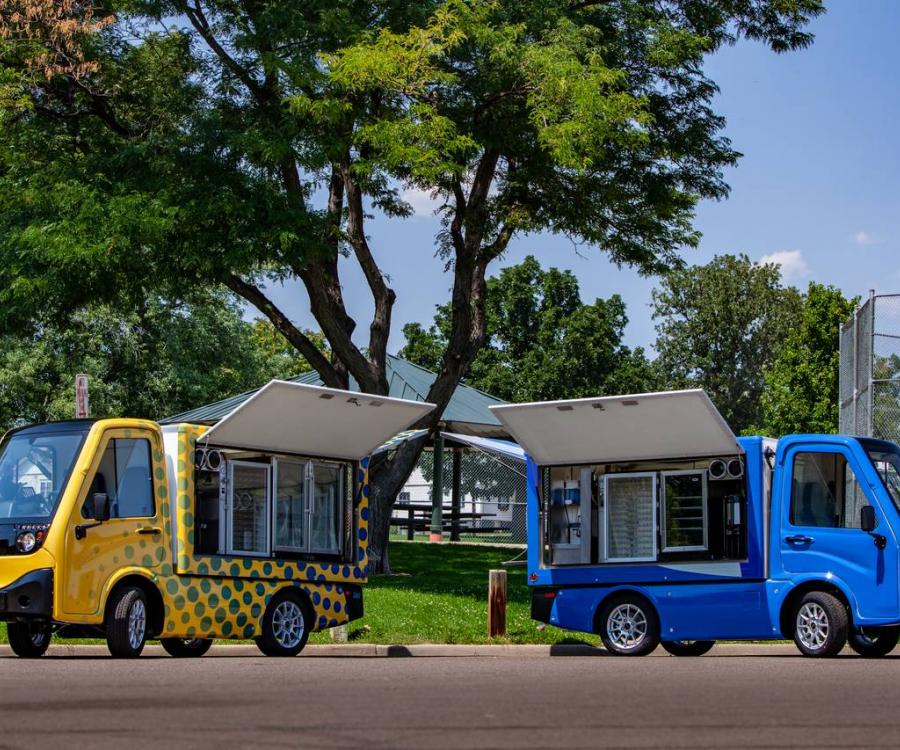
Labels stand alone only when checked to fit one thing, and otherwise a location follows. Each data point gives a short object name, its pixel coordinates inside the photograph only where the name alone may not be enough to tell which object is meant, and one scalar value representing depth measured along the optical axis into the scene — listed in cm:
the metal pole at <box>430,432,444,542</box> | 3772
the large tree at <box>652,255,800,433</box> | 7175
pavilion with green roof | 3609
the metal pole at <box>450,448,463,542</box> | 3981
